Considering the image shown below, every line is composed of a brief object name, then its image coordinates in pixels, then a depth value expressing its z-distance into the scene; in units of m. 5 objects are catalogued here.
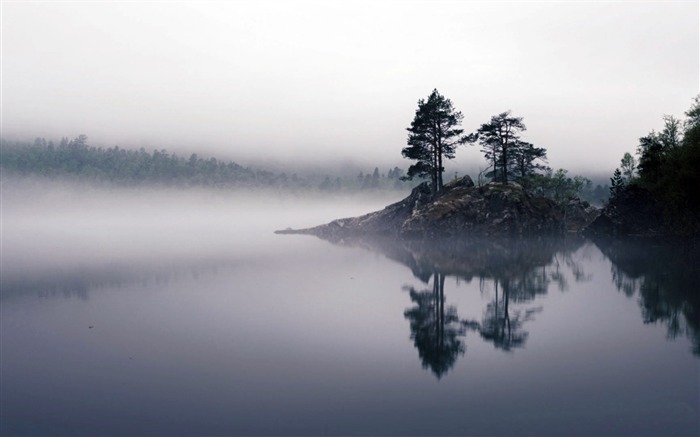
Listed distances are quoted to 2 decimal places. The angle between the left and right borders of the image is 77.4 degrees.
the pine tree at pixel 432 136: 96.19
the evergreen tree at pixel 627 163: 165.62
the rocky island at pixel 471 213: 89.19
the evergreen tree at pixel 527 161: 111.30
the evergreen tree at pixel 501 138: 99.69
